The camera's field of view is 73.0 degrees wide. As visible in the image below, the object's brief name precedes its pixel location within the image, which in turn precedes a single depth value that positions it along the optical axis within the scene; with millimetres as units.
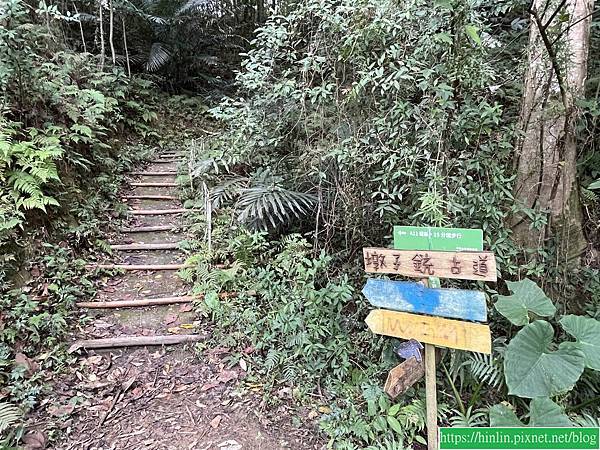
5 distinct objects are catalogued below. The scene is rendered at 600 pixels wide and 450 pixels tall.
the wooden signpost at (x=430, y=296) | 1972
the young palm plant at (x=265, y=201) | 3924
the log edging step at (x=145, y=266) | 4094
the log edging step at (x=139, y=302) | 3572
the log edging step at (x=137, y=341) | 3176
